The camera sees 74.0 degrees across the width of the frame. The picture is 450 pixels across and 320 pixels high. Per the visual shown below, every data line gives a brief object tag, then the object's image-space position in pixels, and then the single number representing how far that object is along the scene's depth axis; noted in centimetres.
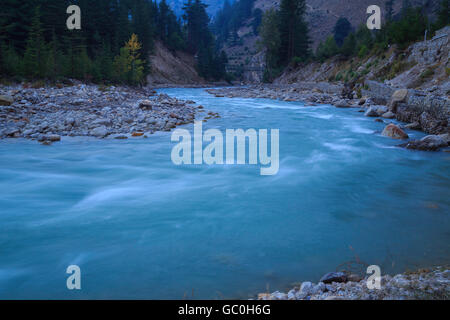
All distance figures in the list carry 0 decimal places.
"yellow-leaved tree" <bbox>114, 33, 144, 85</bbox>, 3072
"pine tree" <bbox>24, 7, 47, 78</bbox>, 2091
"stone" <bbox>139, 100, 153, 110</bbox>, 1626
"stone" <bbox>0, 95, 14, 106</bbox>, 1330
